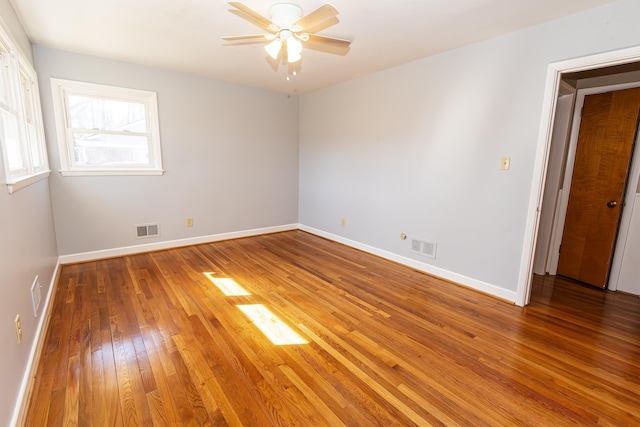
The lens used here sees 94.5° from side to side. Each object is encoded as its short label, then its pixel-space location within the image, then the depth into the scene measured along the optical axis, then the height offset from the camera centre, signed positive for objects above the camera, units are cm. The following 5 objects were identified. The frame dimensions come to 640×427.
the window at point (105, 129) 339 +39
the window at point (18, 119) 191 +32
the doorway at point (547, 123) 218 +42
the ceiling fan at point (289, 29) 204 +100
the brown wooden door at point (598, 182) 305 -9
